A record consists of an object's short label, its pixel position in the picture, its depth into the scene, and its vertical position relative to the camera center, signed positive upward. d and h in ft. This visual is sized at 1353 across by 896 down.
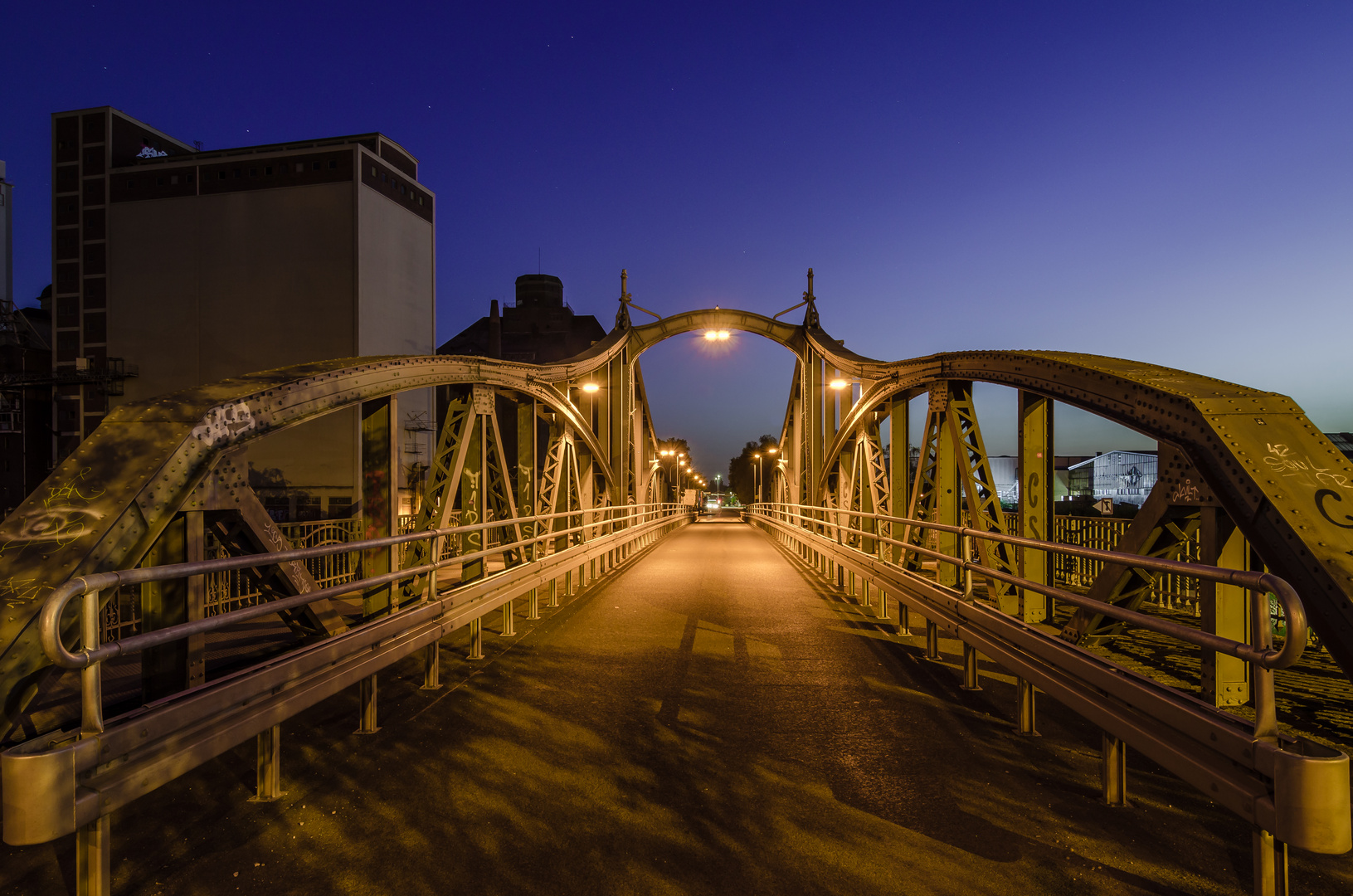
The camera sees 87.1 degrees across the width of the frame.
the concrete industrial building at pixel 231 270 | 153.07 +43.34
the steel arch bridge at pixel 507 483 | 11.04 -0.45
